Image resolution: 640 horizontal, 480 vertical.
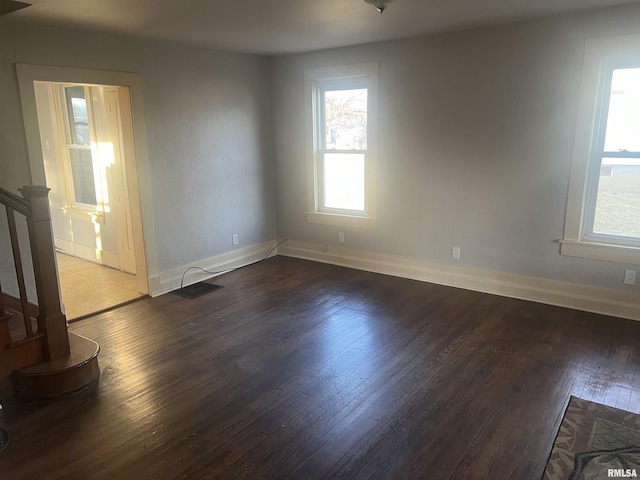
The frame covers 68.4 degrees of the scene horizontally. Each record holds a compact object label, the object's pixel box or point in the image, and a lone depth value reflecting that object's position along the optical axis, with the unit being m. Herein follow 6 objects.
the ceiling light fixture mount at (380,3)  3.06
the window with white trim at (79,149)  5.58
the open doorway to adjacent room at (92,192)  4.54
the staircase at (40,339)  2.83
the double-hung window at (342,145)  5.01
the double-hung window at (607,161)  3.65
